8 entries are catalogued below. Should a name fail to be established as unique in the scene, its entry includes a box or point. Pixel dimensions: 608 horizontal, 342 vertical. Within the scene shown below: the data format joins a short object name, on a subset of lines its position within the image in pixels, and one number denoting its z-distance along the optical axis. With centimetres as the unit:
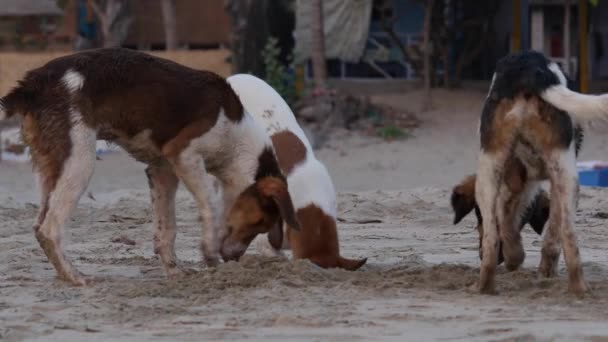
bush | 1795
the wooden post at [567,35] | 1950
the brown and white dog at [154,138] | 684
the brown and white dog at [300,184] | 729
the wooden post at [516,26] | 1927
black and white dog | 632
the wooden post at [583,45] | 1892
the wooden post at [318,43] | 1828
